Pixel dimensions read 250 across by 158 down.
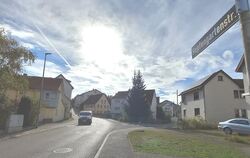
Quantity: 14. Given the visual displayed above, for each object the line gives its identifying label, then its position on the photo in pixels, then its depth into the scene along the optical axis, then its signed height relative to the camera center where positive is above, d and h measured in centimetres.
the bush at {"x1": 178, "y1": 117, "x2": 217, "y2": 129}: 2077 -255
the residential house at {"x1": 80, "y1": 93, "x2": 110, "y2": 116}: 6048 -48
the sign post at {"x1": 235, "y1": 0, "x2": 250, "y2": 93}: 189 +102
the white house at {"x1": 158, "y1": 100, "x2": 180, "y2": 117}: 6840 -44
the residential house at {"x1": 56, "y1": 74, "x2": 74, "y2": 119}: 3494 +257
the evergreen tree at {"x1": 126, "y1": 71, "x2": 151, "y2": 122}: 3282 -47
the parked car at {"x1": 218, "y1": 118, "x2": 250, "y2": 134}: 1410 -189
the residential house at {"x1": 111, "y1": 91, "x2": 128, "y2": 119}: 5244 +50
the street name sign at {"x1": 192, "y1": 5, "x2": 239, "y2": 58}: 214 +110
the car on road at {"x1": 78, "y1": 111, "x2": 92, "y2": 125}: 2397 -250
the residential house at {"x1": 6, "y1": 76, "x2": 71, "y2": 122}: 2651 +110
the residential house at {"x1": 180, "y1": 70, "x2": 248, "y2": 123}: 2289 +102
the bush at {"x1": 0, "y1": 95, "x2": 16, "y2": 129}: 1466 -76
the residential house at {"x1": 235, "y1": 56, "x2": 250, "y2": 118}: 1518 +386
